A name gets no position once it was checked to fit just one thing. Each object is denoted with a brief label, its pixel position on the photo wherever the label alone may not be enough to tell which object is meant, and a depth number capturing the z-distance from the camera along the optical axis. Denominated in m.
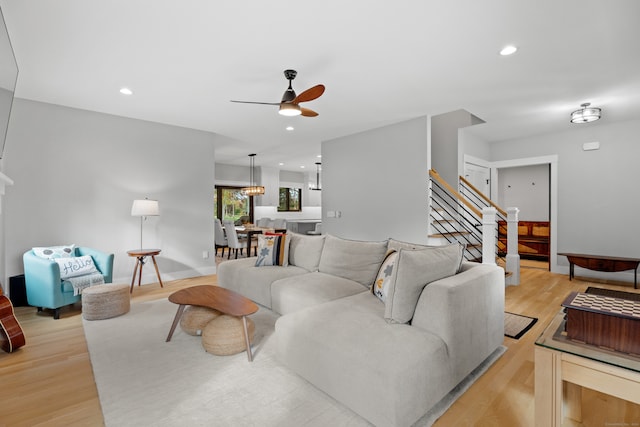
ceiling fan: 2.91
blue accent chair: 3.25
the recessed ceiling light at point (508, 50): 2.69
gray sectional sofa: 1.60
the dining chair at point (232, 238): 7.03
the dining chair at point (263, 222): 9.01
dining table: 7.16
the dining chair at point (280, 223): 8.41
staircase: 3.86
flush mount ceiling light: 4.20
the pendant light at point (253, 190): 8.71
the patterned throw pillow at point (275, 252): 3.89
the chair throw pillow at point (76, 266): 3.47
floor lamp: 4.32
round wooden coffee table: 2.41
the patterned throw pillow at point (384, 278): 2.41
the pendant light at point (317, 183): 11.41
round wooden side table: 4.33
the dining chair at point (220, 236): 7.52
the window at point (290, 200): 11.17
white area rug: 1.72
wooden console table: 4.56
